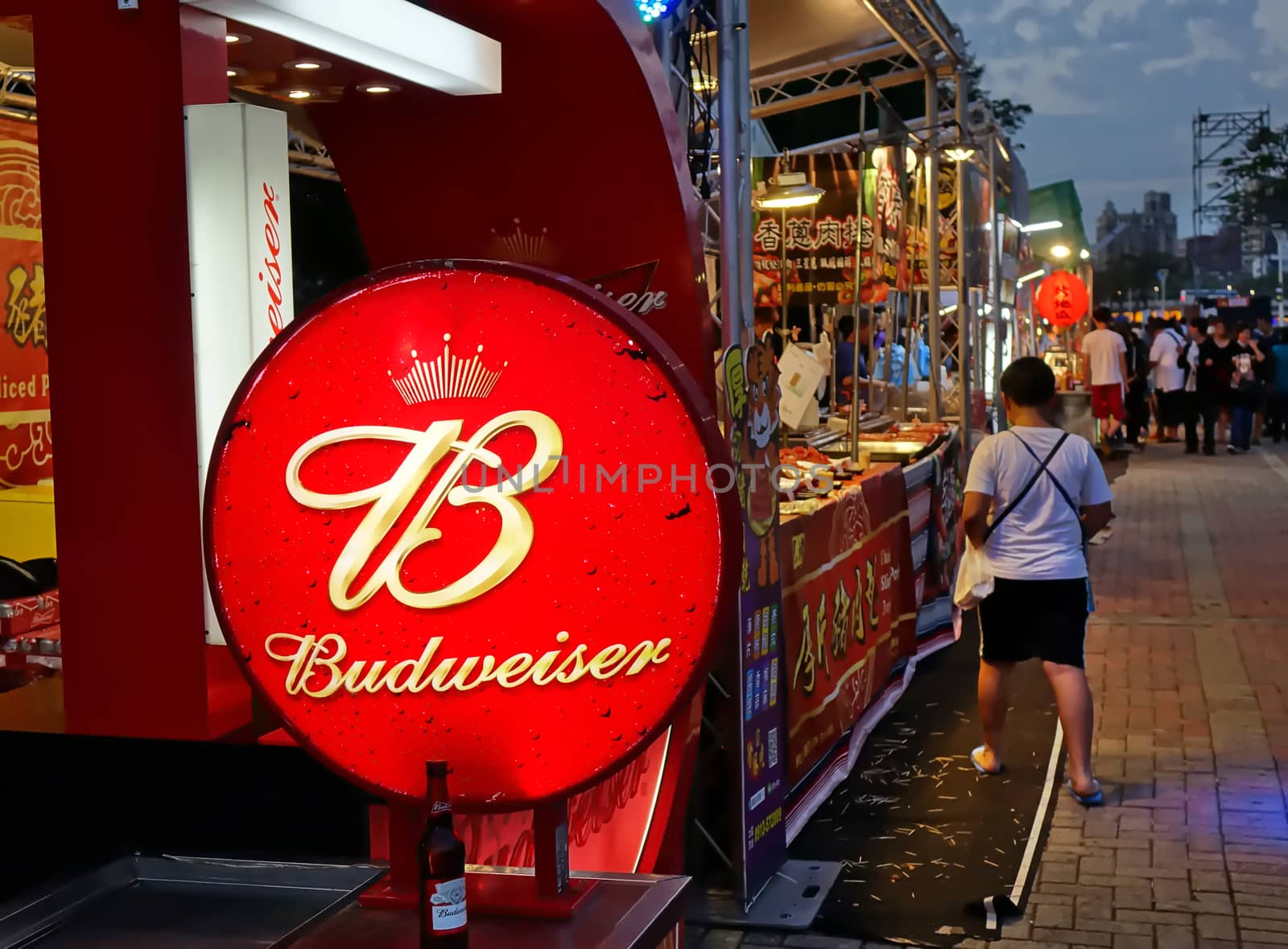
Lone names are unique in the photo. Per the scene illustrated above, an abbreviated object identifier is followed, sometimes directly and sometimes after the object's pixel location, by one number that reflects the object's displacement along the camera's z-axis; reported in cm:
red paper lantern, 1984
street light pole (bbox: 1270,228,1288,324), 5311
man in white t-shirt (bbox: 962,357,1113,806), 525
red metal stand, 195
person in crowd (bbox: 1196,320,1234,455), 1802
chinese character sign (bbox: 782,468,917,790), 510
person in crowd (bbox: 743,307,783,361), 1109
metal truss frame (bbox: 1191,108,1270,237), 5841
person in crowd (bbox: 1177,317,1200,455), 1855
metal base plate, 430
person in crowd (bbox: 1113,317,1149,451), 2003
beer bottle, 180
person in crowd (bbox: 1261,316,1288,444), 1967
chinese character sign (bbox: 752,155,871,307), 1008
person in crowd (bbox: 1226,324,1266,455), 1870
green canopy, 2766
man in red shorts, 1588
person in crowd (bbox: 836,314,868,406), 1551
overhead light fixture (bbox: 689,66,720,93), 447
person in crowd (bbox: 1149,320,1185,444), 1884
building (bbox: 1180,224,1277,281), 8350
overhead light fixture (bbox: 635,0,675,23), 405
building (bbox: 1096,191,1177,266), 13275
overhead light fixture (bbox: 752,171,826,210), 912
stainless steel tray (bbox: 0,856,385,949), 223
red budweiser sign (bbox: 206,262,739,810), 180
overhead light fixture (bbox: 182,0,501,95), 255
